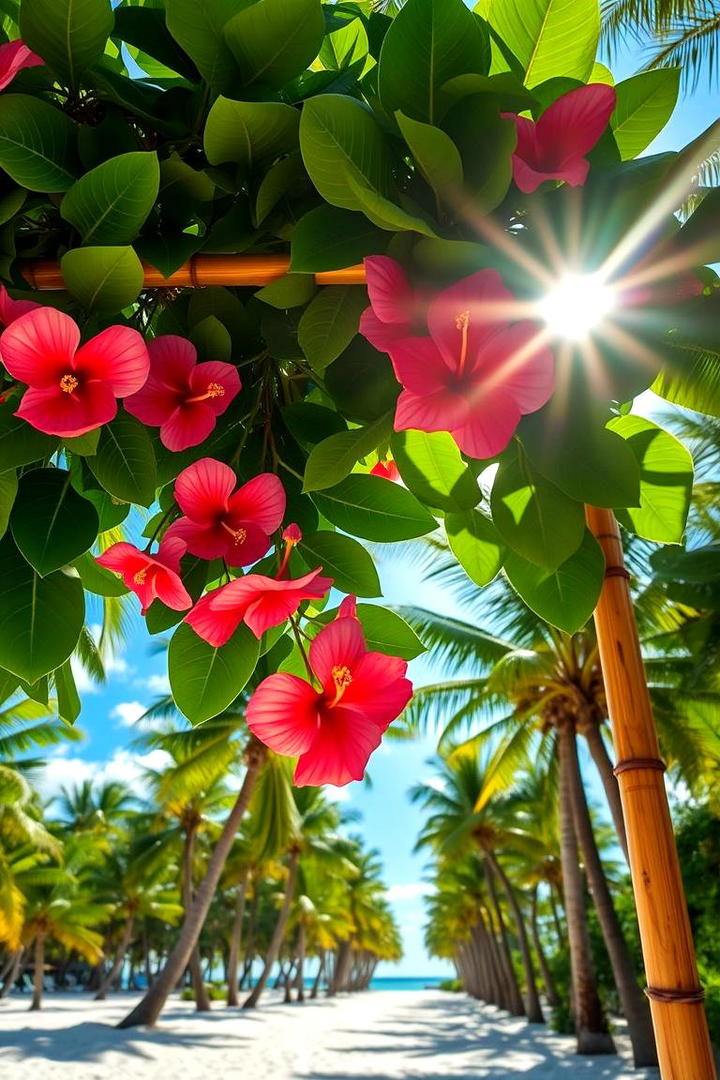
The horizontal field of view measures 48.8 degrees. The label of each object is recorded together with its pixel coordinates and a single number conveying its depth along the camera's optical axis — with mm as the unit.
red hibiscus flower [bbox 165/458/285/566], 620
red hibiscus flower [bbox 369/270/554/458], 510
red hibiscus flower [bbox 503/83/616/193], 552
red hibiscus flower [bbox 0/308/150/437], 520
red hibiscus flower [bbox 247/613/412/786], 525
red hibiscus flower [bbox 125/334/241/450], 663
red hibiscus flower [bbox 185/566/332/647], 545
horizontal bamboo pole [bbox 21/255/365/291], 628
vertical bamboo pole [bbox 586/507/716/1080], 673
